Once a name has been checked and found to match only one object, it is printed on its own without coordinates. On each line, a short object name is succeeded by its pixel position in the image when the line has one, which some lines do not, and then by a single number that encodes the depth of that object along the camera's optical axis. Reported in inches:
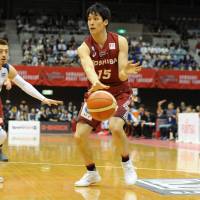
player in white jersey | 268.4
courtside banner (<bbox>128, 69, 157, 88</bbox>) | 1074.1
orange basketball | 223.0
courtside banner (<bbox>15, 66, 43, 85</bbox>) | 1035.3
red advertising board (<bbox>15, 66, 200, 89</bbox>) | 1042.7
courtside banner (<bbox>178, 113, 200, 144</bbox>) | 735.1
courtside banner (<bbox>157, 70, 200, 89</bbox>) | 1081.4
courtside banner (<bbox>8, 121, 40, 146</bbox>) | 743.1
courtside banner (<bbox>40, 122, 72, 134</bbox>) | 1012.5
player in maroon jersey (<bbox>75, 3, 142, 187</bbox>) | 245.0
